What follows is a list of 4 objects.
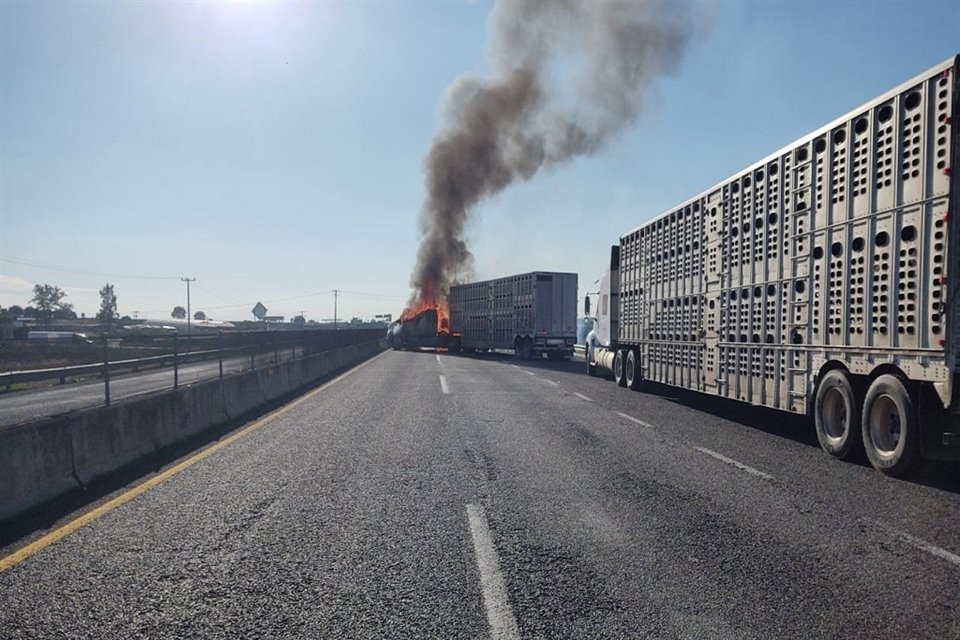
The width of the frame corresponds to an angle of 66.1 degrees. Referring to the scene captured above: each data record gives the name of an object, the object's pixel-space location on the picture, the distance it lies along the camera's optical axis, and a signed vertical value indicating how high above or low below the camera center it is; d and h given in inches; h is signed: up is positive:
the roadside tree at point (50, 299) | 4318.4 +114.0
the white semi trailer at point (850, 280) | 286.7 +21.0
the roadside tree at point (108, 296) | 4305.4 +130.2
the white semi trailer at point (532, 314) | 1339.8 +14.0
